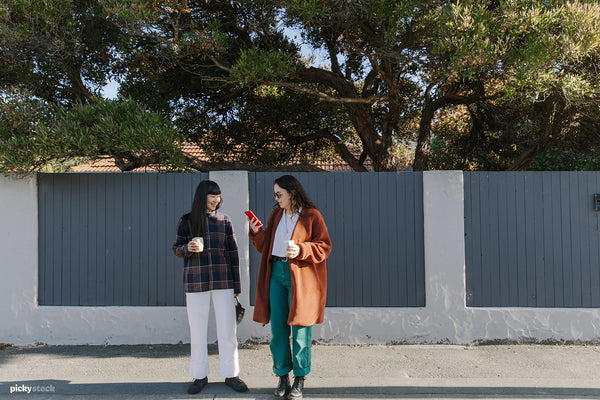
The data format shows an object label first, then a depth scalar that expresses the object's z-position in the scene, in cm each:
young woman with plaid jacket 396
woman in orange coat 377
